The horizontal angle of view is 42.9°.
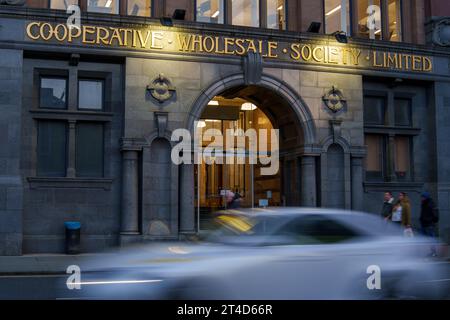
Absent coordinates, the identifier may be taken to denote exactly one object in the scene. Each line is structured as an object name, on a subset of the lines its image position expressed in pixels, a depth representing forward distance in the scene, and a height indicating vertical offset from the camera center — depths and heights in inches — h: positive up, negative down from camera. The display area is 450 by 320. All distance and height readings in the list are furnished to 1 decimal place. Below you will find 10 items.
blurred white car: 285.9 -35.1
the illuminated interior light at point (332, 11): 802.2 +260.1
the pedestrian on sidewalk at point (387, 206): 661.3 -11.3
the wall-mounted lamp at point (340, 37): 770.2 +214.7
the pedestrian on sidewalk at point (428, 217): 624.4 -22.8
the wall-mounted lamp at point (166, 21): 698.8 +214.9
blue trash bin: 649.6 -46.2
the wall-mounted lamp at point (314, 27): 757.3 +224.9
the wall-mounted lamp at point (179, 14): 702.6 +225.5
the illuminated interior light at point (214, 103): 836.0 +137.5
